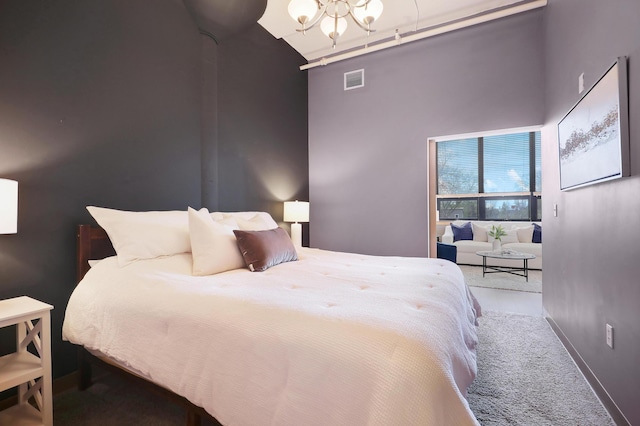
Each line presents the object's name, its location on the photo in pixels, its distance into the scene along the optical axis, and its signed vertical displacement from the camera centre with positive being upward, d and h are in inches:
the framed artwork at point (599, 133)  56.8 +18.8
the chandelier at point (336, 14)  77.4 +53.3
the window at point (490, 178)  246.2 +32.7
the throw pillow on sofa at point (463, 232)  242.5 -12.7
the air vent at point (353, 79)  160.6 +73.3
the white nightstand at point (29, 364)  54.4 -27.8
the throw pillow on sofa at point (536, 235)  220.4 -13.8
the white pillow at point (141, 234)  73.0 -4.2
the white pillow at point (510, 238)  225.1 -16.3
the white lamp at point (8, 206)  54.3 +2.1
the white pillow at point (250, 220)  99.0 -1.0
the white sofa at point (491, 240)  205.2 -19.6
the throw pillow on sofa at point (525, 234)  221.6 -13.1
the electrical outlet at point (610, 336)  63.3 -25.1
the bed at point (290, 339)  35.3 -17.9
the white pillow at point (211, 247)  74.7 -7.8
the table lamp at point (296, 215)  146.6 +0.8
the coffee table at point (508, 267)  175.3 -32.7
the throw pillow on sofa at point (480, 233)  235.1 -13.2
